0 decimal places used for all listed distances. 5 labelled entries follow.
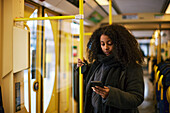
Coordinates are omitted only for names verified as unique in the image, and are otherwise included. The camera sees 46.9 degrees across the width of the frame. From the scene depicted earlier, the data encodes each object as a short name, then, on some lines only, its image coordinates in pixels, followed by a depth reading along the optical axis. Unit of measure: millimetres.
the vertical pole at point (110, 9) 3312
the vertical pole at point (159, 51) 4909
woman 1488
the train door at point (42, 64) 1864
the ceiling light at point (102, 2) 2626
